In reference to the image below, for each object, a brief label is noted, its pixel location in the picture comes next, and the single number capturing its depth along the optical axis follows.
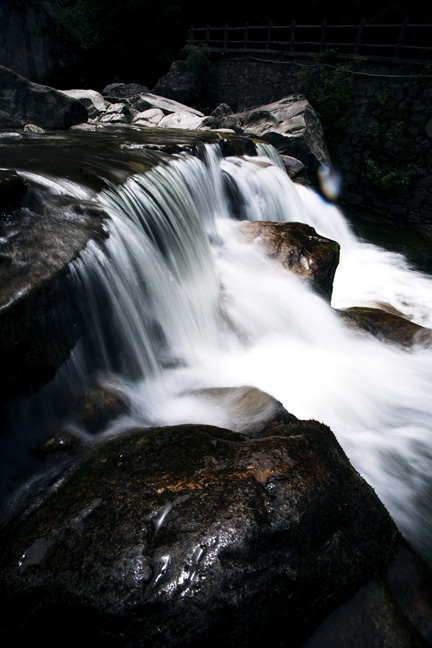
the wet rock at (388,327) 4.46
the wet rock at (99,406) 2.41
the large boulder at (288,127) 11.20
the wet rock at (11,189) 2.66
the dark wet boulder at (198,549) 1.33
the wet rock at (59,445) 2.13
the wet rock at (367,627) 1.46
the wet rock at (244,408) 2.34
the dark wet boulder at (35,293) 2.13
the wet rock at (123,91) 17.30
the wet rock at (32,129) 8.60
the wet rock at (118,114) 12.27
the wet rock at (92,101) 12.68
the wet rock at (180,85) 17.80
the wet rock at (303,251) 5.12
